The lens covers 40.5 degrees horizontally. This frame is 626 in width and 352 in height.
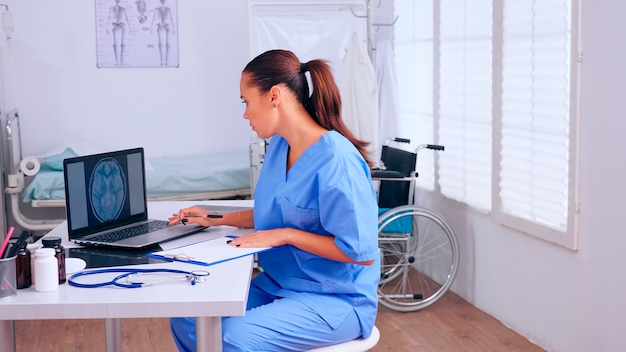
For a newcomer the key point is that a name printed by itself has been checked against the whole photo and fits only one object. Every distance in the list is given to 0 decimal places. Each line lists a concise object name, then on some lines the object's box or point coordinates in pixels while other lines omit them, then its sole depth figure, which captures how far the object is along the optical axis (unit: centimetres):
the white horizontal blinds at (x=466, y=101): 371
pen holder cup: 169
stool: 204
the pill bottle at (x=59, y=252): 181
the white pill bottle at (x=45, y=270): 174
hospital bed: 420
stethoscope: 181
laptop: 223
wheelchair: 381
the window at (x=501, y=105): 306
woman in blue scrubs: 202
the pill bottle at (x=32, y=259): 179
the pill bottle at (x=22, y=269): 176
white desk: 168
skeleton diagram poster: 511
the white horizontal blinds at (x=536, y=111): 306
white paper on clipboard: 201
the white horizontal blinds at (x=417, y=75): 434
